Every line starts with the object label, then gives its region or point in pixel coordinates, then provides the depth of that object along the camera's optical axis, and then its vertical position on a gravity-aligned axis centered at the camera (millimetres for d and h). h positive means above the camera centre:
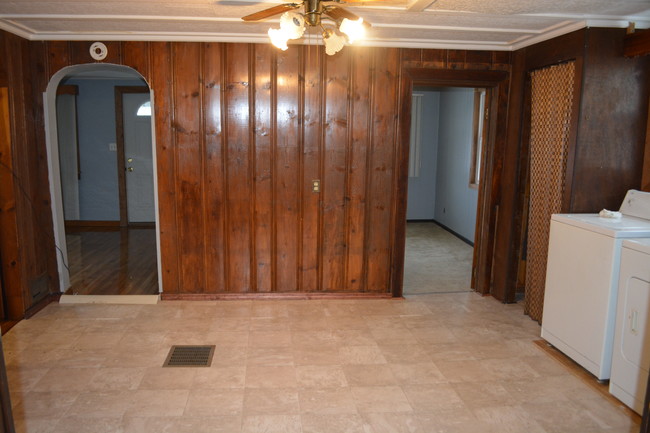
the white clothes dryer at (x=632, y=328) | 2643 -1012
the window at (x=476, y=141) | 6727 +188
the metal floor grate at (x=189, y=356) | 3234 -1491
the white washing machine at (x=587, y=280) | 2902 -839
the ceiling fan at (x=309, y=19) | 2350 +693
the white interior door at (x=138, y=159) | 7457 -156
